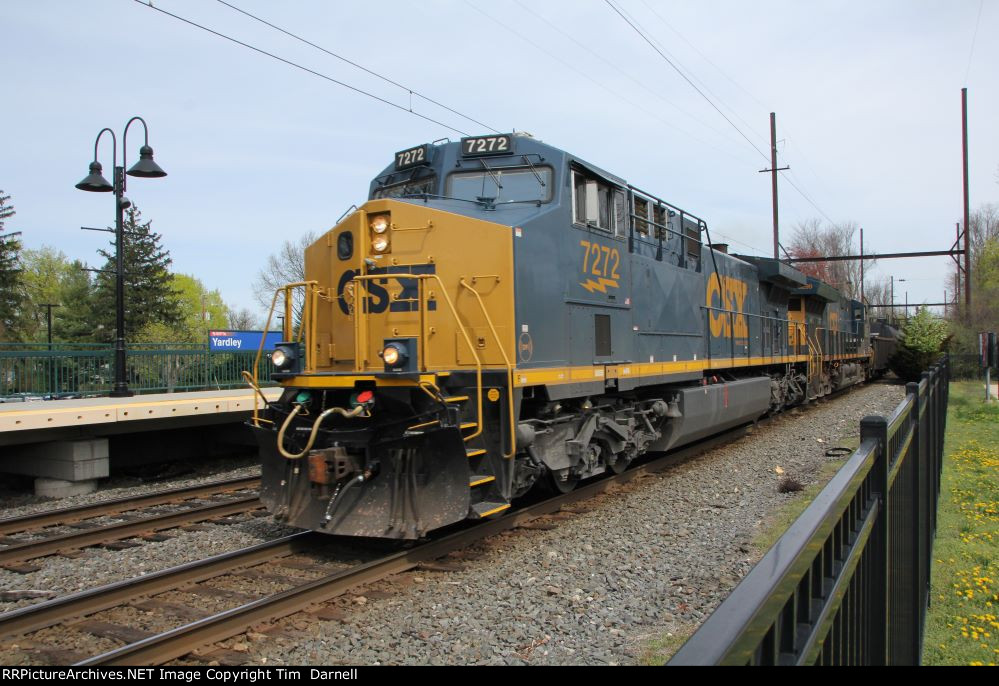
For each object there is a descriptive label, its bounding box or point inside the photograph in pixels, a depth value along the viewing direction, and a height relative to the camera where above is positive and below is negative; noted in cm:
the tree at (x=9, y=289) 3728 +363
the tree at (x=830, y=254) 5816 +766
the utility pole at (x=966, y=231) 2884 +481
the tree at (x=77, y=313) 3888 +242
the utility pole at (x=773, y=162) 2803 +777
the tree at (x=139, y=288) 3831 +378
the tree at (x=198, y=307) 4346 +429
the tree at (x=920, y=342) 2670 +5
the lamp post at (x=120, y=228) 1121 +214
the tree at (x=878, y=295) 7719 +561
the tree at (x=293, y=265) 5126 +650
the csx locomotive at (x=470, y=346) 557 +2
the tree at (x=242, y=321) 7373 +346
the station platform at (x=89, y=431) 857 -103
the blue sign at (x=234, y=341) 1364 +23
